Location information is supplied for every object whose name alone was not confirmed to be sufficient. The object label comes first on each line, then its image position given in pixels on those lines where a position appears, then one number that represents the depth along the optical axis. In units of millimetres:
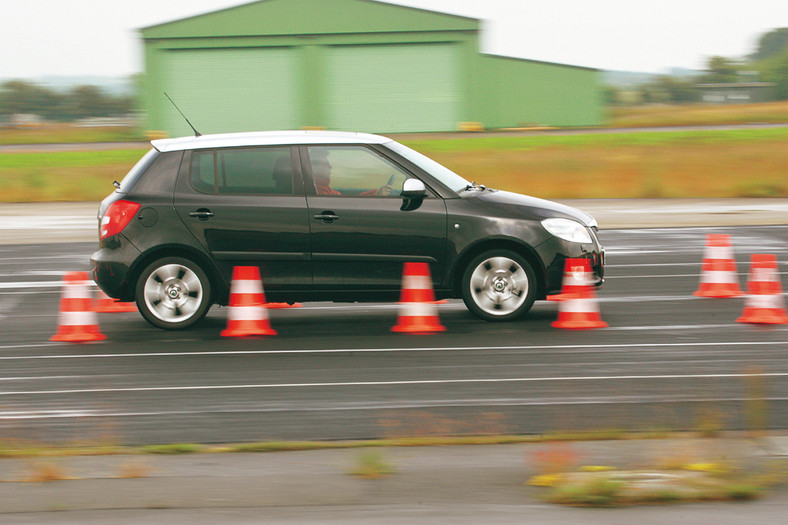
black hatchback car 18656
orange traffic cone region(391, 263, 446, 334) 18469
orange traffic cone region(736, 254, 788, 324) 18844
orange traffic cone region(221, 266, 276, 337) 18422
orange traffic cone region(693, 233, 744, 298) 22125
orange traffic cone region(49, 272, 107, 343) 18512
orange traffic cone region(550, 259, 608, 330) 18687
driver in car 18844
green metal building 90937
